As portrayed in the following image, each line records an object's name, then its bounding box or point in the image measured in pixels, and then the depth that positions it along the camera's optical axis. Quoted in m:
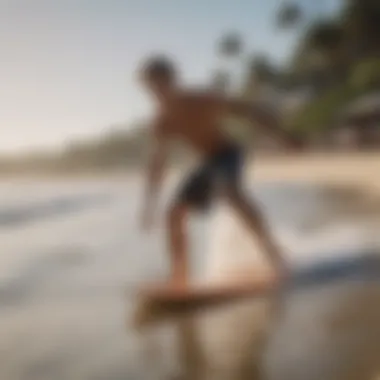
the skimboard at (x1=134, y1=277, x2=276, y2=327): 4.82
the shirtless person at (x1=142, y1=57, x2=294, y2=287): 4.90
